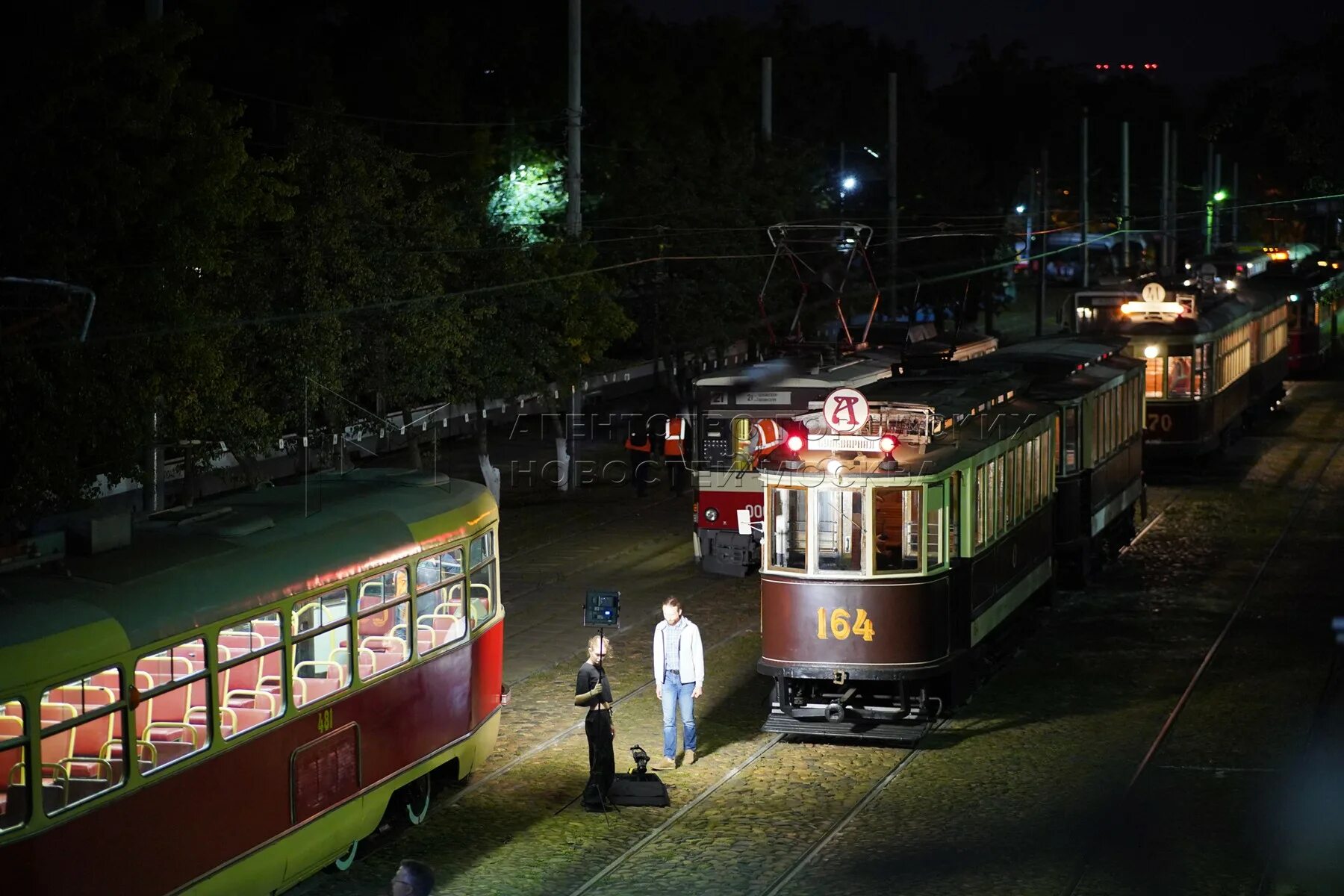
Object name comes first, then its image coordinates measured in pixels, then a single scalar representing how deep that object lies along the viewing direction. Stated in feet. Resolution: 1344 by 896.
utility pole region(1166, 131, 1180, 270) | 225.33
